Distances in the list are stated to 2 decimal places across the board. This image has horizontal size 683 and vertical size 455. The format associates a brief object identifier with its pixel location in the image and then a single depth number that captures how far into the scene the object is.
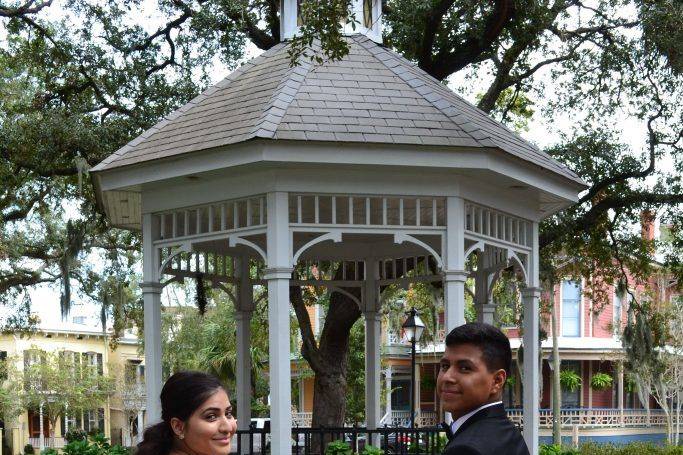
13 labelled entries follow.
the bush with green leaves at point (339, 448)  10.90
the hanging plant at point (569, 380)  43.69
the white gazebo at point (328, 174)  10.41
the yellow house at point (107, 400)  57.16
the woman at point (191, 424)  3.89
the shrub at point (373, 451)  10.66
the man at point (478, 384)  3.74
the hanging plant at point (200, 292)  13.60
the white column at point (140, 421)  62.16
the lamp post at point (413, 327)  20.31
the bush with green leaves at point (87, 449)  12.34
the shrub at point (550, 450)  13.11
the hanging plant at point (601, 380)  44.56
